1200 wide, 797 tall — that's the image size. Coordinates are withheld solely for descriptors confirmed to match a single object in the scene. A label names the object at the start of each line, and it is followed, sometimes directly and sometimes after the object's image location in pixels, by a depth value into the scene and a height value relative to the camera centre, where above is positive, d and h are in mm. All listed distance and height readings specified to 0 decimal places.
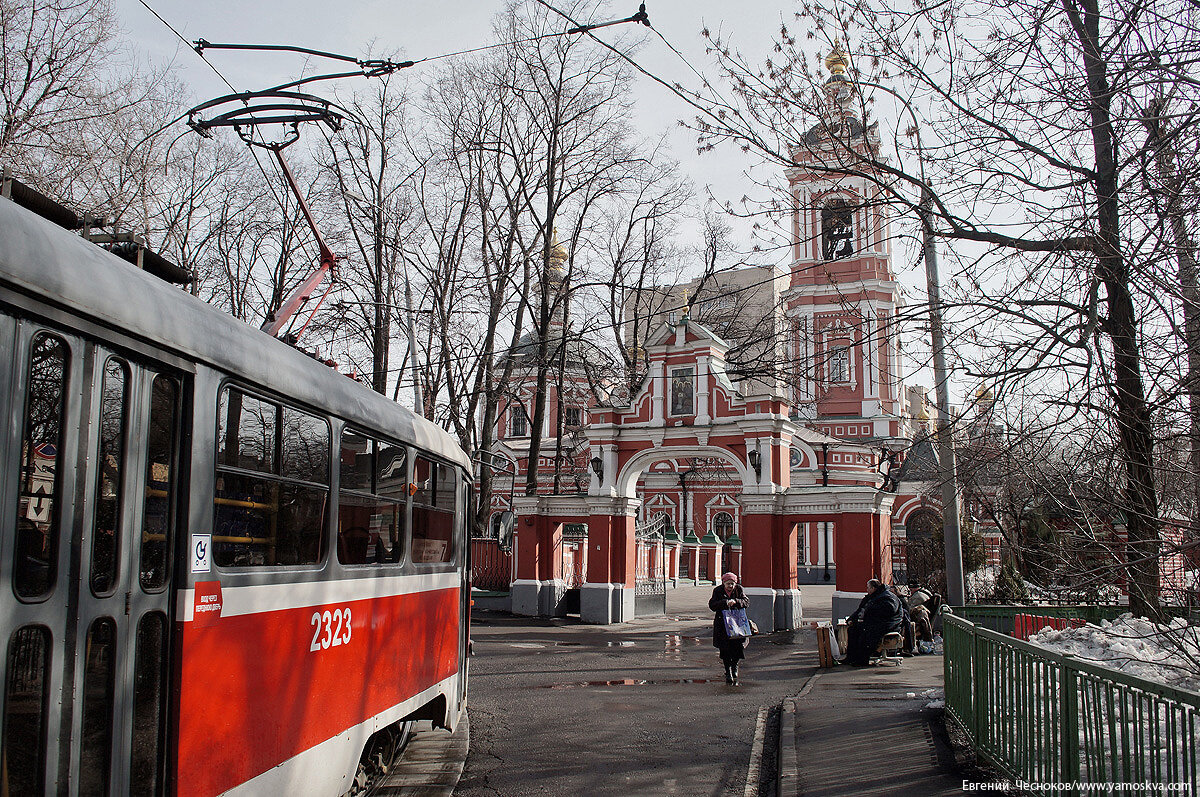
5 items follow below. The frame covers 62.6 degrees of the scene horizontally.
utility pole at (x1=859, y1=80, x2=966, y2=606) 8078 +915
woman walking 14344 -1829
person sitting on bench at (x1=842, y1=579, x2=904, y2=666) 15555 -1723
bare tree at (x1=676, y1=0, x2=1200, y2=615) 6371 +2268
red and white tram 3525 -142
